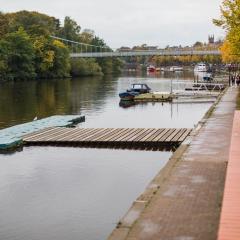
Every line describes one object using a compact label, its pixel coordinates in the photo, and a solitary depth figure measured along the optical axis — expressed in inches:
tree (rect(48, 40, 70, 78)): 3670.4
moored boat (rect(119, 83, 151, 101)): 1782.7
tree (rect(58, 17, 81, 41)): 4773.7
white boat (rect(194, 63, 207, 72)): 5608.1
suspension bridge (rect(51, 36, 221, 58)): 4726.6
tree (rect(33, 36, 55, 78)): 3514.6
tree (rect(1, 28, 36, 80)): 3267.6
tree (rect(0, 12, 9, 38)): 3284.7
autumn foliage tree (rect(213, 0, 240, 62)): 997.4
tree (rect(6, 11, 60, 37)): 3651.4
